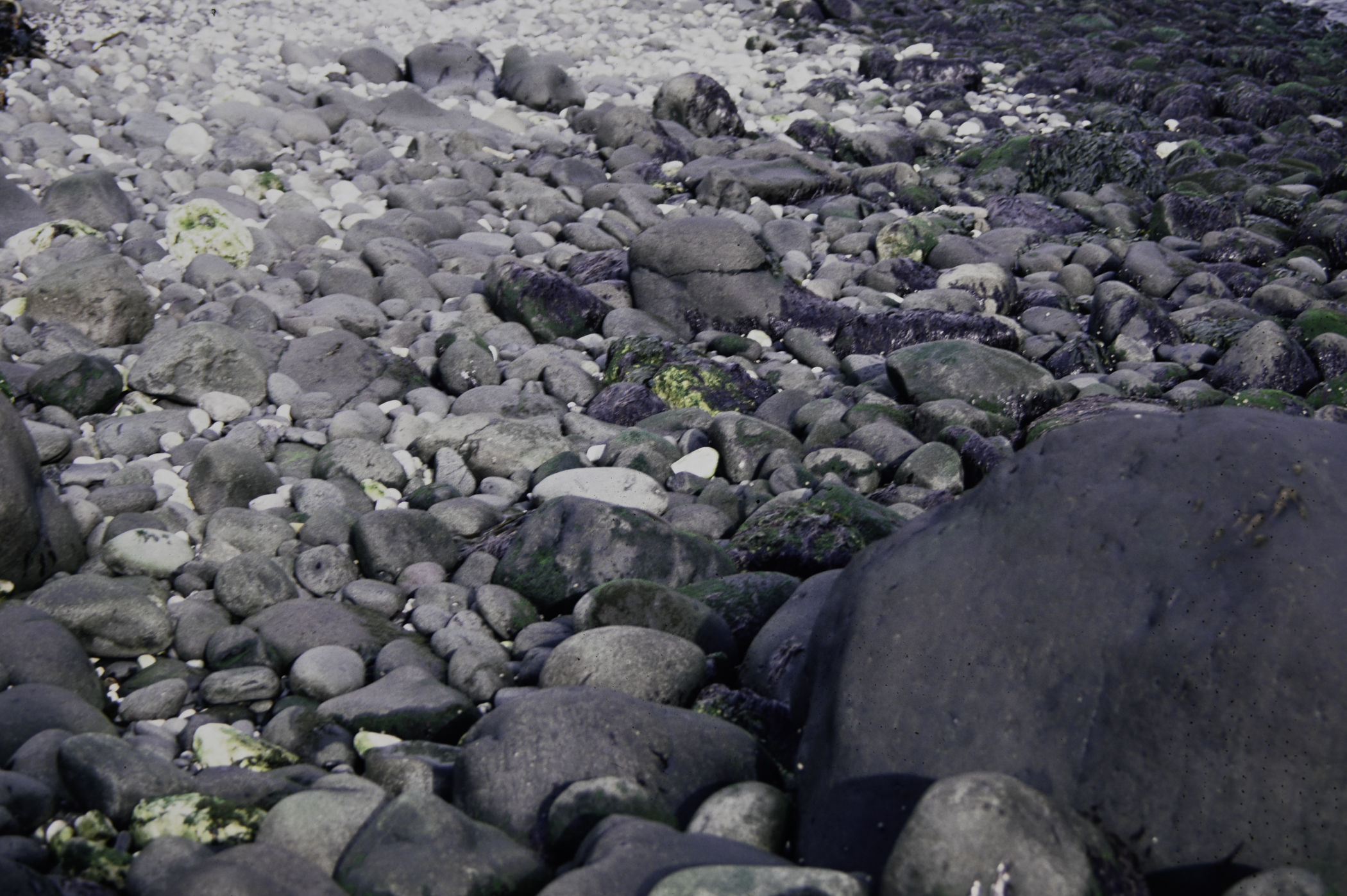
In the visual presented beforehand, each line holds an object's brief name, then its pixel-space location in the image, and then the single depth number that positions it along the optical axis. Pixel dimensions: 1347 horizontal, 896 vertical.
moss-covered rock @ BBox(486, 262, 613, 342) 7.37
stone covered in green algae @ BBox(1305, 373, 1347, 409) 6.91
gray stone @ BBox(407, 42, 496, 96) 12.52
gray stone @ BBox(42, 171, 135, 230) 7.80
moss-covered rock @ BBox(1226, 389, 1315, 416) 6.52
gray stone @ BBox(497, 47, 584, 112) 12.38
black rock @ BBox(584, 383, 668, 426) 6.46
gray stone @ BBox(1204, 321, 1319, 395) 7.16
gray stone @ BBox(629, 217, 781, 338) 7.77
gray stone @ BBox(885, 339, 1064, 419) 6.58
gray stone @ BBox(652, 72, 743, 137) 12.48
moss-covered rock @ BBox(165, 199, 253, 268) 7.61
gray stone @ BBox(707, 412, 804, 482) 5.81
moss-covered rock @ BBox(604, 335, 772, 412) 6.69
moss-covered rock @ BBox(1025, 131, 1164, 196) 11.71
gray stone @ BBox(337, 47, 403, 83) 12.31
